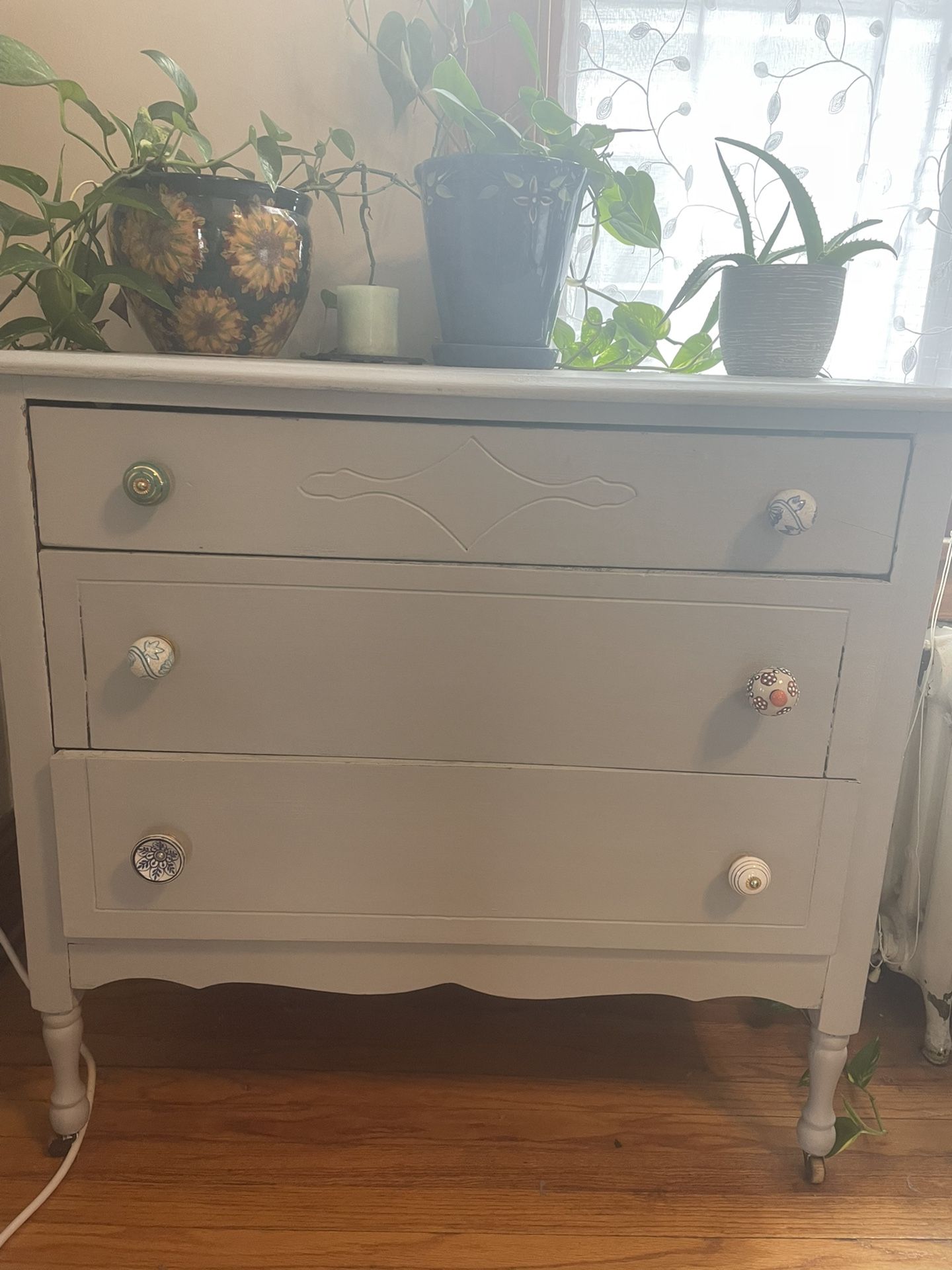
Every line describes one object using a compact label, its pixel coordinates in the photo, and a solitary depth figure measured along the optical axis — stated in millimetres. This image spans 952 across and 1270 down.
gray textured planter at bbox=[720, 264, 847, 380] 865
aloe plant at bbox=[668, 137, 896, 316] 851
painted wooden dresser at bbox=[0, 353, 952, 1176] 711
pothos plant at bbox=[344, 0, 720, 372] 876
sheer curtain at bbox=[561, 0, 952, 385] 1001
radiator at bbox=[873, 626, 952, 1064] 1056
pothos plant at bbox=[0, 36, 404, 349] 750
